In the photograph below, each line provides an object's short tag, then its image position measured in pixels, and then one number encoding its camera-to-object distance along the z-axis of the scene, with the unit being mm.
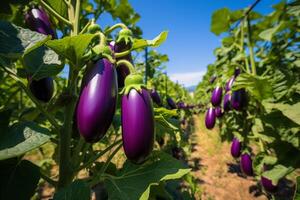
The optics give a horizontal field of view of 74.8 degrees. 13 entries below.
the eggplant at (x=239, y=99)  1258
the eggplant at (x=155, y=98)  890
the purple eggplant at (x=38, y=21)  551
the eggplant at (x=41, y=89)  513
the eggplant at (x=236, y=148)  1673
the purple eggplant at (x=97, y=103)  356
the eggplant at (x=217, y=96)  1418
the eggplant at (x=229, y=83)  1396
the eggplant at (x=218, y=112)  1671
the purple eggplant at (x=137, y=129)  363
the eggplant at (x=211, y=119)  1607
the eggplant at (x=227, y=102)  1379
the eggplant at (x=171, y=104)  1517
